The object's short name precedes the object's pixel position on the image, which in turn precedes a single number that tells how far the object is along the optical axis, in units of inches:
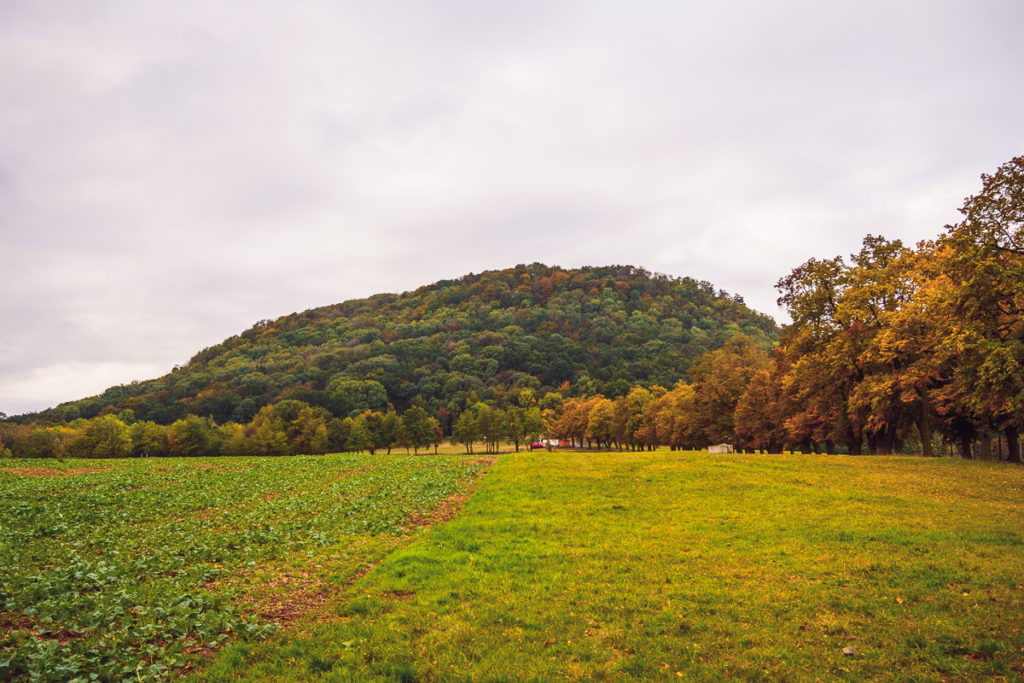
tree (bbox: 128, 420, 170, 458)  4146.2
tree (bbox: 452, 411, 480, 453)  4503.0
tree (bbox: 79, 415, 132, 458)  3639.3
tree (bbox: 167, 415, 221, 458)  4124.0
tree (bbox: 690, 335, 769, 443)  2468.0
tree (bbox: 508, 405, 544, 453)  4687.5
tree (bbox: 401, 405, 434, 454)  4170.8
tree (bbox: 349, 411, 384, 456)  4040.4
